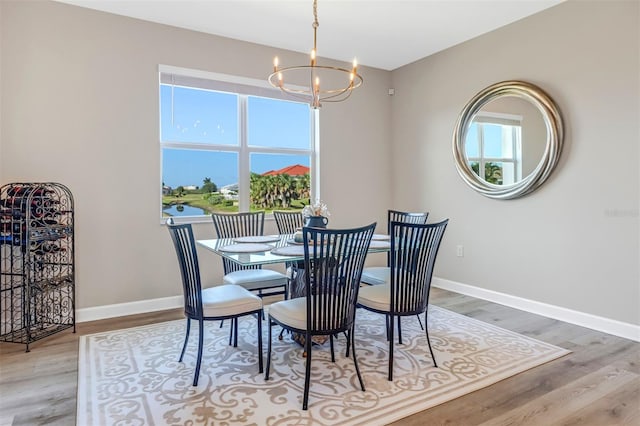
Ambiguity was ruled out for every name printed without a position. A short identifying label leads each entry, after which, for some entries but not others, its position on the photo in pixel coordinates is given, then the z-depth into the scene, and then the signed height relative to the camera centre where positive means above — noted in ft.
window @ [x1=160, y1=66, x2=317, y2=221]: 12.47 +2.23
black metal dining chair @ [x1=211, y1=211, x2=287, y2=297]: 9.72 -1.50
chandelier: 14.17 +4.91
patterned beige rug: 6.37 -3.24
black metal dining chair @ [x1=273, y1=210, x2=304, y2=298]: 11.83 -0.35
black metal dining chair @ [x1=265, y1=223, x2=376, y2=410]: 6.49 -1.26
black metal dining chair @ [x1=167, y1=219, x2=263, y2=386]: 7.39 -1.77
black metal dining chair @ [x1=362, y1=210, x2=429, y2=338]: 9.53 -1.59
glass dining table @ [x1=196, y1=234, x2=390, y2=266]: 7.27 -0.82
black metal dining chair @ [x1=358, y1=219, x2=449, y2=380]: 7.52 -1.17
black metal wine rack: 9.04 -1.31
